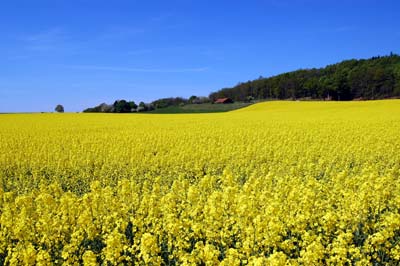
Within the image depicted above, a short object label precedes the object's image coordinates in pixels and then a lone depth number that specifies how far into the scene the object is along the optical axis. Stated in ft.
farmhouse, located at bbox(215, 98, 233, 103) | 323.29
